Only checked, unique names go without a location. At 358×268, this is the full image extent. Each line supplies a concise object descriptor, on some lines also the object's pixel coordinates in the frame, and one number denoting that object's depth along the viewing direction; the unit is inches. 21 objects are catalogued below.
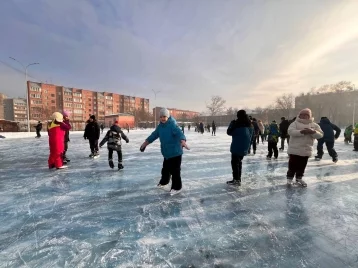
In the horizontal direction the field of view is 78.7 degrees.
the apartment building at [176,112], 5077.8
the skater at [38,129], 830.5
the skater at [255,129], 357.8
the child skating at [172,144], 154.1
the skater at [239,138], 173.3
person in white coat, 168.4
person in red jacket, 230.1
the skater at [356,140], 418.0
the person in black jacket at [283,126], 346.9
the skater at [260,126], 402.9
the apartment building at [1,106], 2888.8
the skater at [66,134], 275.5
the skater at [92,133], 309.4
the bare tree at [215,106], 2997.0
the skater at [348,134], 608.4
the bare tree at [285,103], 2576.3
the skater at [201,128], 1233.1
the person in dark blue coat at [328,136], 284.2
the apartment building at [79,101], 3181.1
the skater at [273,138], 306.5
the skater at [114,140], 234.4
